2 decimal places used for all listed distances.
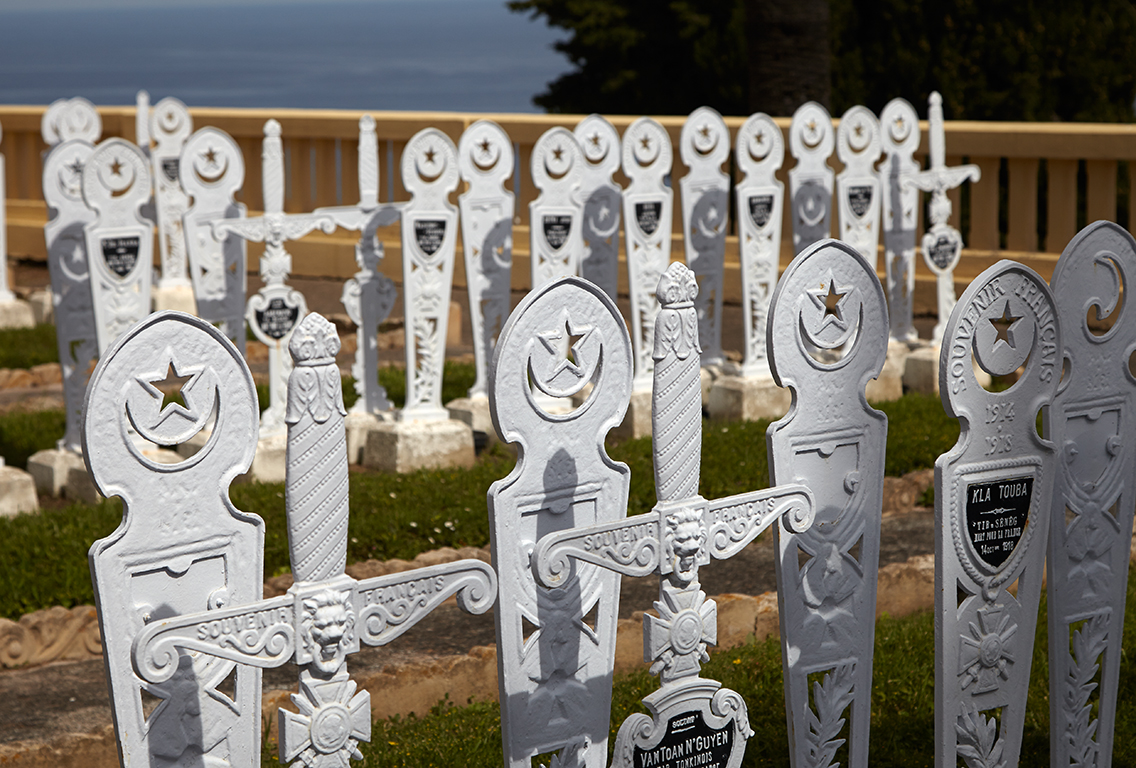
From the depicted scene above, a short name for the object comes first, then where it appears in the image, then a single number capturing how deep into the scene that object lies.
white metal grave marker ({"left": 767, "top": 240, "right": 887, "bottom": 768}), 3.17
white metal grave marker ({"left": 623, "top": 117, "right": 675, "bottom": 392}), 7.50
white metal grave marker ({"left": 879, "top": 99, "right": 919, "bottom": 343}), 8.41
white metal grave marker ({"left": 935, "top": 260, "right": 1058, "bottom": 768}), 3.22
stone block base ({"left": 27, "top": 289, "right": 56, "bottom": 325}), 10.83
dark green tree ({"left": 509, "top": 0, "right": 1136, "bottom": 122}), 15.27
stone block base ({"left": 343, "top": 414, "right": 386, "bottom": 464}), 7.01
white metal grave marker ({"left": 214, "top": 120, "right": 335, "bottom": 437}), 6.70
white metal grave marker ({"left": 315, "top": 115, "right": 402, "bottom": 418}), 6.89
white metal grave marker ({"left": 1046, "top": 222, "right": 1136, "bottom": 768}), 3.43
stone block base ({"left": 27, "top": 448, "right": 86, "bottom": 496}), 6.72
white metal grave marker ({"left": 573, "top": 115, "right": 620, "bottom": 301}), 7.45
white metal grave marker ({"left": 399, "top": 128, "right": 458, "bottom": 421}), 6.86
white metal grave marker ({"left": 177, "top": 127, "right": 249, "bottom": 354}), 6.82
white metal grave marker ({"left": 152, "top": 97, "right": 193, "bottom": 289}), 10.42
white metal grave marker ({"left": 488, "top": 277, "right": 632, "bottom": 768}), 2.91
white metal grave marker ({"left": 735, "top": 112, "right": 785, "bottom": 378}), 7.75
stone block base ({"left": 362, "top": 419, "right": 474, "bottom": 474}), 6.80
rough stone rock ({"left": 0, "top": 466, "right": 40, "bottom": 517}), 6.19
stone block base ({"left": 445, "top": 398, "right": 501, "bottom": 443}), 7.37
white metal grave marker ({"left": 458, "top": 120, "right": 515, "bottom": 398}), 7.11
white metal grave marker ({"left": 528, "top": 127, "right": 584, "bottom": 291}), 7.20
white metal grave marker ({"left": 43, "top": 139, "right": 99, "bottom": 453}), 6.74
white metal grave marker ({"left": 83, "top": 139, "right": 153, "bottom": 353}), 6.63
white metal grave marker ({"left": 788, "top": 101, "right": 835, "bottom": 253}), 7.99
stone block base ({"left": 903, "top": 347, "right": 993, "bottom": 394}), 8.27
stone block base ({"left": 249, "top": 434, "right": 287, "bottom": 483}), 6.61
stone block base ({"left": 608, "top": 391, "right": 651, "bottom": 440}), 7.34
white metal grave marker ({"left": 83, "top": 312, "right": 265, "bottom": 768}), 2.57
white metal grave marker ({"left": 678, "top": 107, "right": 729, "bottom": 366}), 7.80
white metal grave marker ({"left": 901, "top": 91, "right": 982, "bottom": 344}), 8.38
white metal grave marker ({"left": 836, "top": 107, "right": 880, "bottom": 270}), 8.19
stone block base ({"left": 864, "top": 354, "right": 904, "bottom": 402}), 8.14
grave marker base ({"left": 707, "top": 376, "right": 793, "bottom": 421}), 7.74
